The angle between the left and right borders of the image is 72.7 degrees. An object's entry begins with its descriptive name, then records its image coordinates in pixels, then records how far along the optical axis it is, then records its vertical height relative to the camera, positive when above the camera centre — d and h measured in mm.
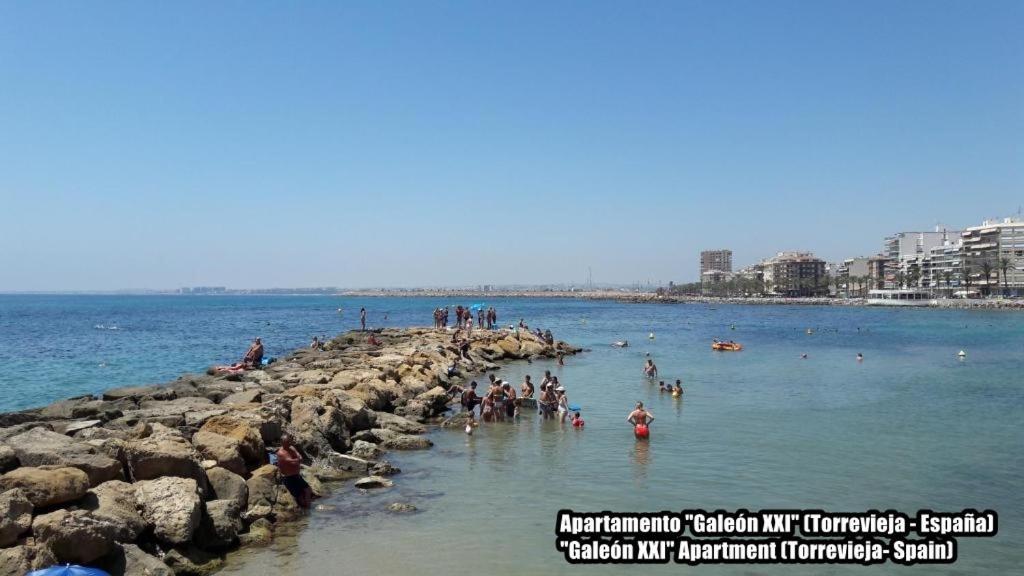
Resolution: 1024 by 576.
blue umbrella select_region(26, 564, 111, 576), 7920 -3285
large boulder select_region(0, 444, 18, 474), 10180 -2570
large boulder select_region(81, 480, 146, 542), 9414 -3133
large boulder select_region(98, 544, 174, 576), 8951 -3633
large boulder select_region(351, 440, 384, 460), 16531 -3994
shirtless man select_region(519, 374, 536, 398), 24275 -3722
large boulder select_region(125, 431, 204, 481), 11305 -2878
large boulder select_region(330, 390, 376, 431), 18359 -3405
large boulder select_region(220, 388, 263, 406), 18281 -3003
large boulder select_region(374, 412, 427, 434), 19323 -3923
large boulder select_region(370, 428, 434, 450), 17828 -4042
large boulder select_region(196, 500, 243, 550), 10570 -3753
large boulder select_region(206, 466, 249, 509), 11742 -3434
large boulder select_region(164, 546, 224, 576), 9758 -3973
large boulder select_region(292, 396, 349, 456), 15875 -3342
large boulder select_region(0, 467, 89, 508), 9289 -2707
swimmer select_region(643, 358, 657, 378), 31734 -3949
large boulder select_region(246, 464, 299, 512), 12383 -3764
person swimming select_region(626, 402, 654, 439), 18672 -3796
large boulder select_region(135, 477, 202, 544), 10086 -3287
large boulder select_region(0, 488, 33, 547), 8547 -2892
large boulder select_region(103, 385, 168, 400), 20906 -3326
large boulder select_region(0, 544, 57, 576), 8117 -3246
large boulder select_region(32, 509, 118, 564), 8609 -3135
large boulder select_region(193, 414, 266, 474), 13414 -2949
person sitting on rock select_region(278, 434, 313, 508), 12789 -3495
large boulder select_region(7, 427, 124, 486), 10484 -2632
